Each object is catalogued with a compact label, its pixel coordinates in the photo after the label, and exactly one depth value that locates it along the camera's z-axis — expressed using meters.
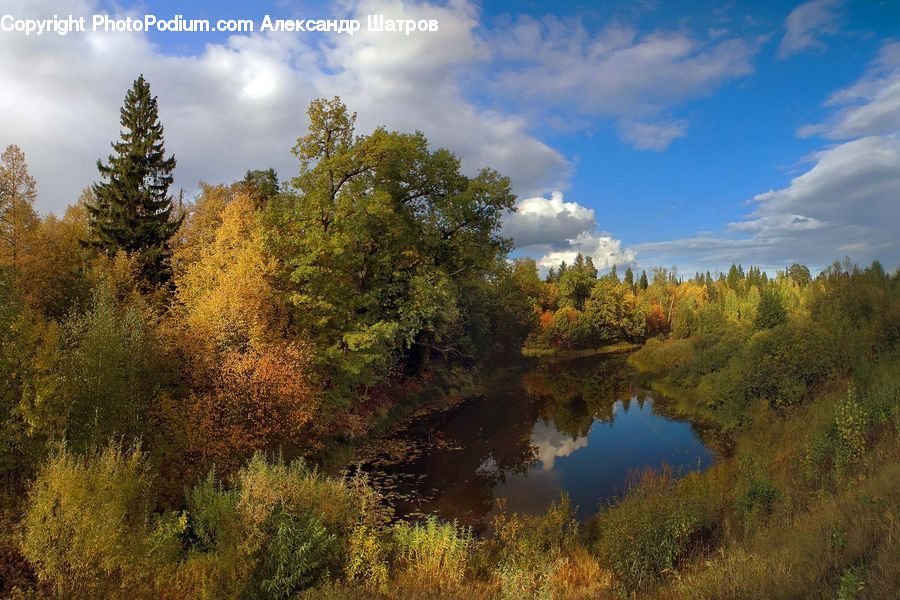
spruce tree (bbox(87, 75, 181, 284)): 30.36
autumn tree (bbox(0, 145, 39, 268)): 23.88
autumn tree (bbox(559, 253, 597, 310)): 81.56
